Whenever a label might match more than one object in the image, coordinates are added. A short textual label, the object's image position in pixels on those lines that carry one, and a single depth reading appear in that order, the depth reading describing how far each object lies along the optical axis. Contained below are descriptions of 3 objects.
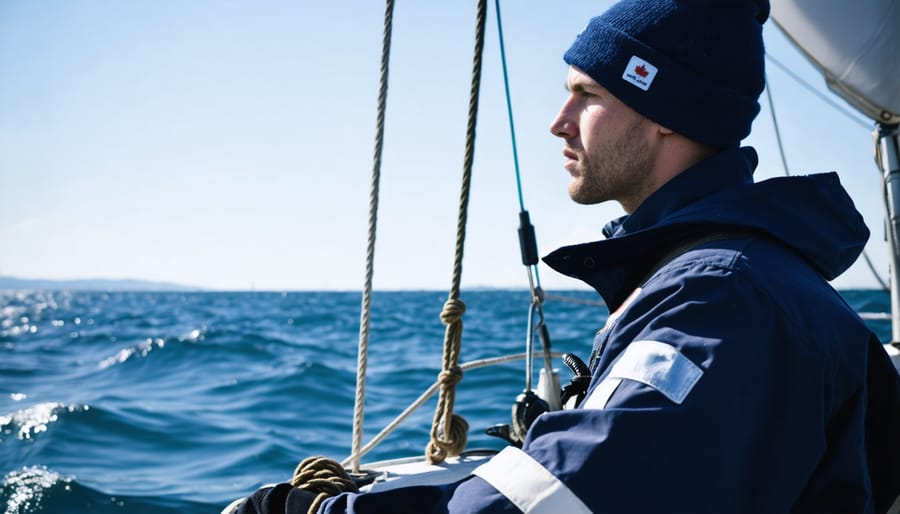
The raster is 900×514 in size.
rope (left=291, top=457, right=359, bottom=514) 1.61
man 0.99
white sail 2.88
